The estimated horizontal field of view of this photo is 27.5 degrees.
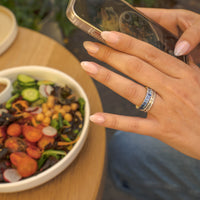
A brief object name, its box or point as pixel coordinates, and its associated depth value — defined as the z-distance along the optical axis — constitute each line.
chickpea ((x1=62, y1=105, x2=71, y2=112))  0.41
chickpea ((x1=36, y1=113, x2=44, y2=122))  0.41
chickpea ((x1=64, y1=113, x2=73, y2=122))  0.41
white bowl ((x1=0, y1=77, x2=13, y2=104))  0.42
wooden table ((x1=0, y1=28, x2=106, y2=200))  0.39
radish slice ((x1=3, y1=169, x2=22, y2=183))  0.37
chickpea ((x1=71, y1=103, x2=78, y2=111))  0.41
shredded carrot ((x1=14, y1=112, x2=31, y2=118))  0.41
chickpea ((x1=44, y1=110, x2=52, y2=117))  0.41
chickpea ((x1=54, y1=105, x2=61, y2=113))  0.42
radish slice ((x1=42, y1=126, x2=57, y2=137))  0.40
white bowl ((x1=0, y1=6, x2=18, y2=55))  0.47
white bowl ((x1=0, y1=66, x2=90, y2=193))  0.36
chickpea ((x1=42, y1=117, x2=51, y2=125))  0.41
